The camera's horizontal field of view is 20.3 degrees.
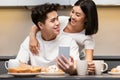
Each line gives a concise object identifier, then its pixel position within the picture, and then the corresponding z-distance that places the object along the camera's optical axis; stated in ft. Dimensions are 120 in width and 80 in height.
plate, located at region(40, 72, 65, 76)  5.96
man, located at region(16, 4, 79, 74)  8.00
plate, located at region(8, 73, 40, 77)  5.36
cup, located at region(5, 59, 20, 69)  6.69
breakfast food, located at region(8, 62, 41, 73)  5.58
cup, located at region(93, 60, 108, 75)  6.31
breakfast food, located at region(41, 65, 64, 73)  6.17
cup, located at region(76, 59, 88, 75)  6.04
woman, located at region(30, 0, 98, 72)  8.23
